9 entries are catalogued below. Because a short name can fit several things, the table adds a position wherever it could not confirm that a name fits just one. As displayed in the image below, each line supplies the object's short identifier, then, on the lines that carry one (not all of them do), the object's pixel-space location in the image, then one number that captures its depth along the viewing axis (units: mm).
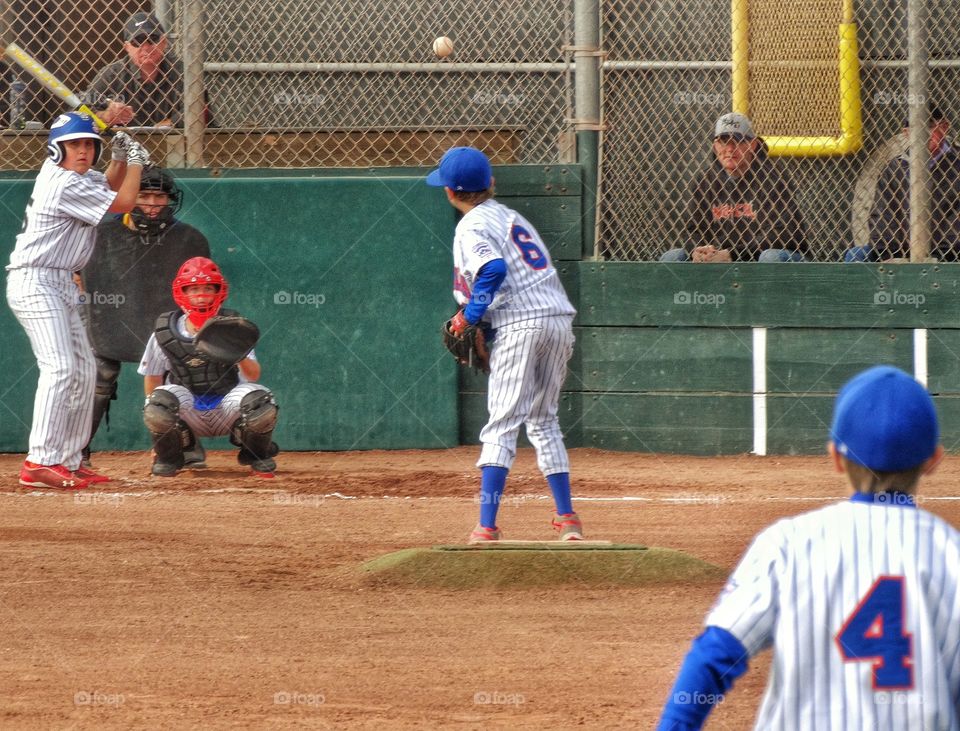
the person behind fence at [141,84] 17297
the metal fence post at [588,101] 18016
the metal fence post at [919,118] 17422
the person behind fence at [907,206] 17672
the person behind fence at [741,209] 17641
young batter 14930
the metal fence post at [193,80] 17844
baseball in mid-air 18272
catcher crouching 15758
